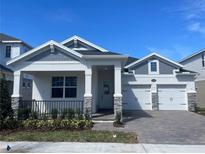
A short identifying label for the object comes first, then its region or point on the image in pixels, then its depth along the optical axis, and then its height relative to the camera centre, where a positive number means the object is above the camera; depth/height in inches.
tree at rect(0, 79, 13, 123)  288.3 -27.1
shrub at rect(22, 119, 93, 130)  277.2 -67.2
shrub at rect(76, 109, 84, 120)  306.8 -55.7
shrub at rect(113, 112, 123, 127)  299.5 -64.9
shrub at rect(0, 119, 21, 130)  274.3 -65.6
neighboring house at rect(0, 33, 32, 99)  676.6 +179.3
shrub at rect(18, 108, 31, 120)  310.4 -52.1
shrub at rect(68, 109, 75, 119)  305.8 -52.9
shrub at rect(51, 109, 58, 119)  309.7 -52.6
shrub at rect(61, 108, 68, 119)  305.9 -53.1
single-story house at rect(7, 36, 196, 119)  338.1 +25.9
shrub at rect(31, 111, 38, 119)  312.3 -55.8
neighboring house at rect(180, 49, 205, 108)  624.3 +77.4
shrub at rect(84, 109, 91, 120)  313.0 -57.0
